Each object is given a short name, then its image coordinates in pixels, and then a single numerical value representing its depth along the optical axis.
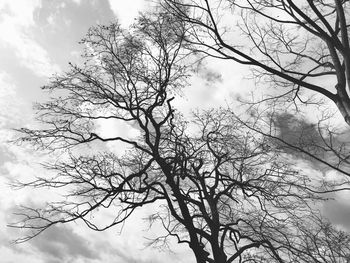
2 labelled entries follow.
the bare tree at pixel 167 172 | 8.16
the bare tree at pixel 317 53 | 4.71
